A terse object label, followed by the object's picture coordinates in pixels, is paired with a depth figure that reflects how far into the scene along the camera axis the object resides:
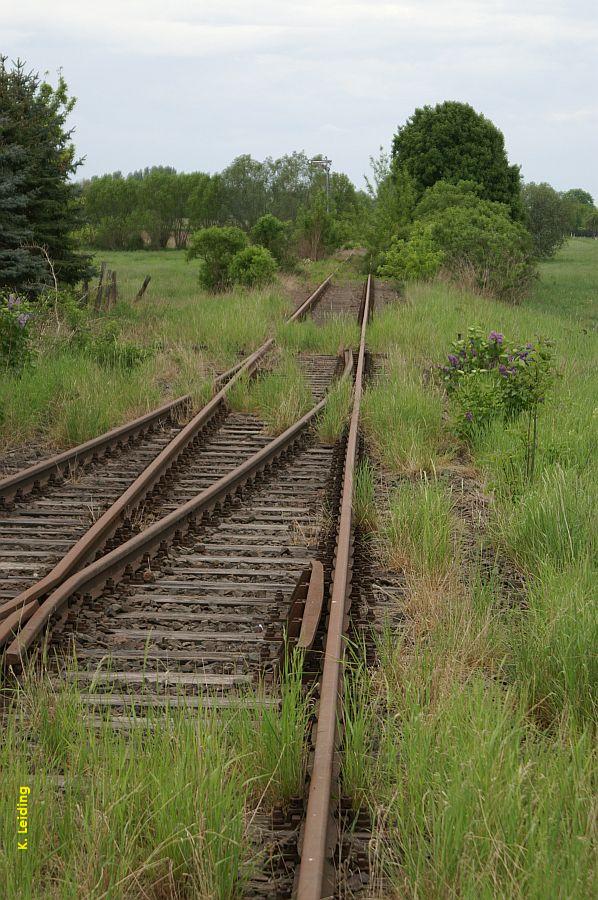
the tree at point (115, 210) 88.12
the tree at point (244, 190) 89.88
